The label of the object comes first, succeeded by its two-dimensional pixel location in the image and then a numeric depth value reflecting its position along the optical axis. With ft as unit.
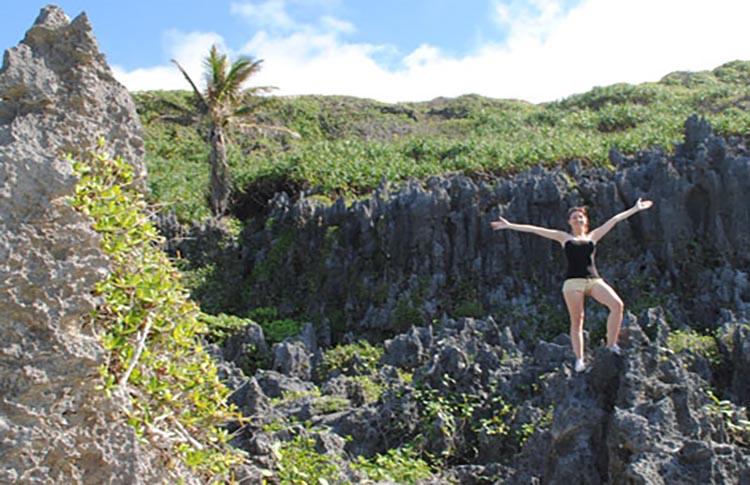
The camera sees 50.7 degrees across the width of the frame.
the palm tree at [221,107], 61.77
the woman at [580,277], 21.54
